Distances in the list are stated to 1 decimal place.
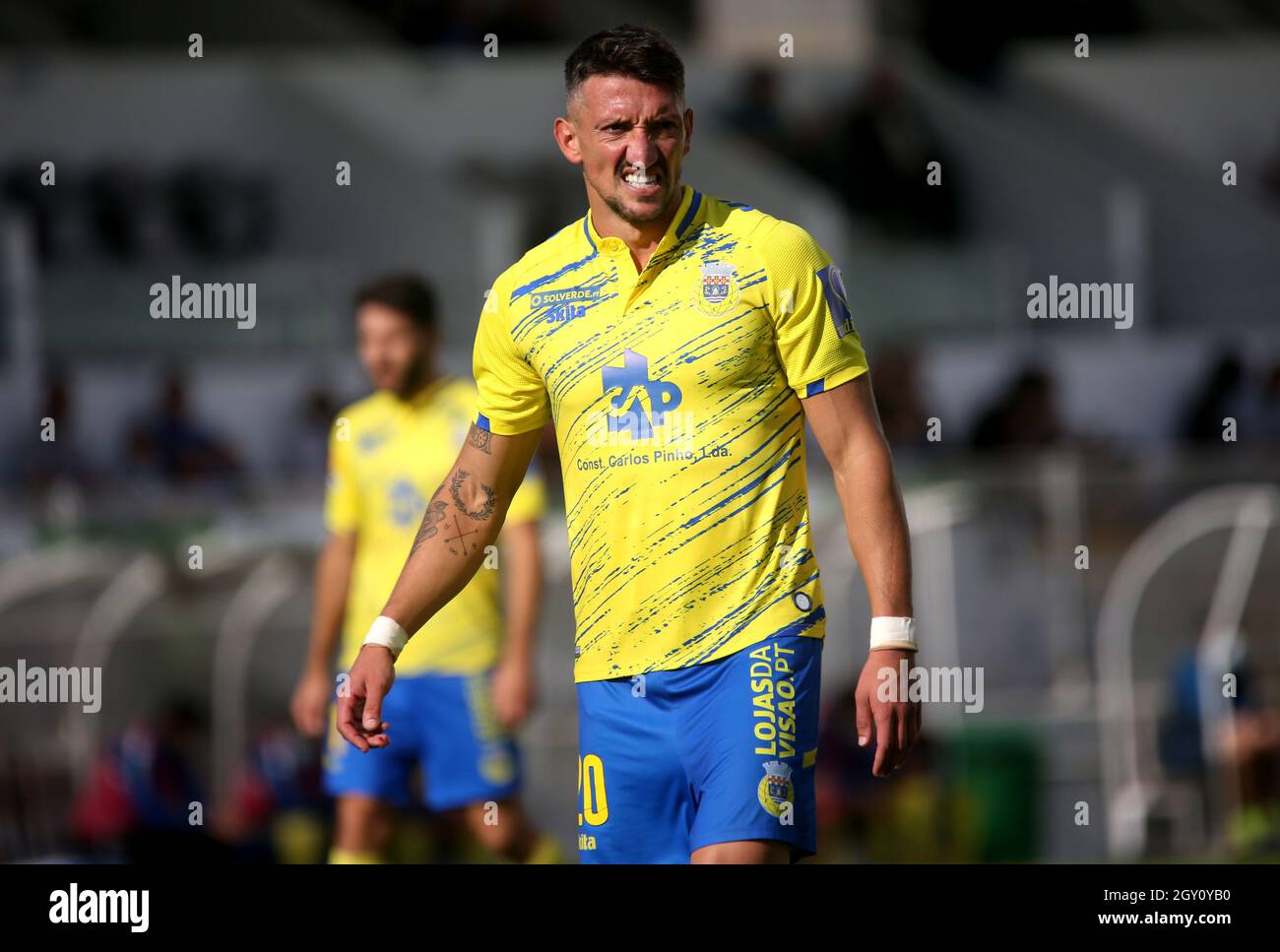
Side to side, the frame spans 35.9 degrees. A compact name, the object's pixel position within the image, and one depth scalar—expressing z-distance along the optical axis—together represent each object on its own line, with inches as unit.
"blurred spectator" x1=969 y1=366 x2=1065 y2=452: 520.7
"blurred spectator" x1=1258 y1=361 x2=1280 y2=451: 547.8
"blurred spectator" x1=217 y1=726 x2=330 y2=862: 395.2
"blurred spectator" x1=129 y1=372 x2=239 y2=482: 535.5
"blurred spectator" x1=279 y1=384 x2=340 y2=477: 537.3
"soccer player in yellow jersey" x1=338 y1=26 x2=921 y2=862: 170.9
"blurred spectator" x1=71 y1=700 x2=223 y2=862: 381.1
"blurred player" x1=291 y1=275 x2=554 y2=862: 281.1
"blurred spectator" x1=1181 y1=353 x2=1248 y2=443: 571.5
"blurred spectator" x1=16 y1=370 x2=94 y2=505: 525.7
